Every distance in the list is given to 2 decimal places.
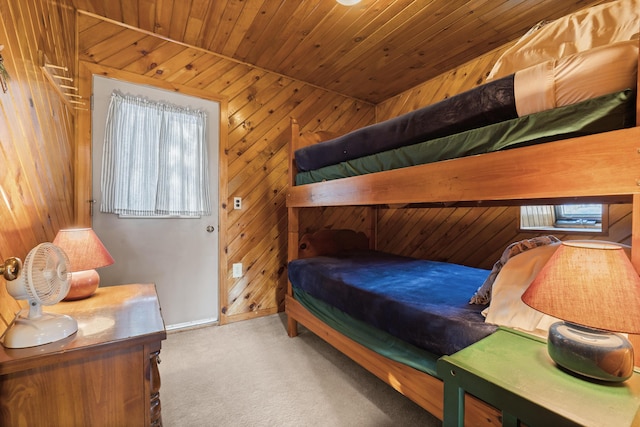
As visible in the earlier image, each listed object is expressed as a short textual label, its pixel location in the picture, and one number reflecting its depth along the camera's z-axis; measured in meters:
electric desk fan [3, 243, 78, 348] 0.82
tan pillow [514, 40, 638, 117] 0.80
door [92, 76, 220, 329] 2.13
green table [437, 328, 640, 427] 0.63
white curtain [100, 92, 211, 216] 2.16
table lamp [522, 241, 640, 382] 0.66
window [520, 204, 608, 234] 2.01
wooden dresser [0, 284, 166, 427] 0.77
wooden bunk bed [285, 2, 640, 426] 0.77
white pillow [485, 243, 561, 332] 1.00
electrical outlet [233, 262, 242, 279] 2.71
